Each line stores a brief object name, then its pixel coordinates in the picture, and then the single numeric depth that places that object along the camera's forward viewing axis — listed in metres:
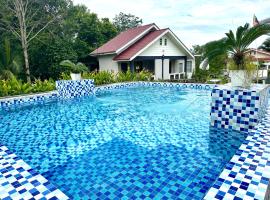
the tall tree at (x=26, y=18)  16.12
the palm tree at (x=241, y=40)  5.36
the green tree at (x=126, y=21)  43.46
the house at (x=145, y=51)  18.08
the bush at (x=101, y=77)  13.70
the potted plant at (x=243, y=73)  5.20
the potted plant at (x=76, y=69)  11.12
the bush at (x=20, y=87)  9.88
